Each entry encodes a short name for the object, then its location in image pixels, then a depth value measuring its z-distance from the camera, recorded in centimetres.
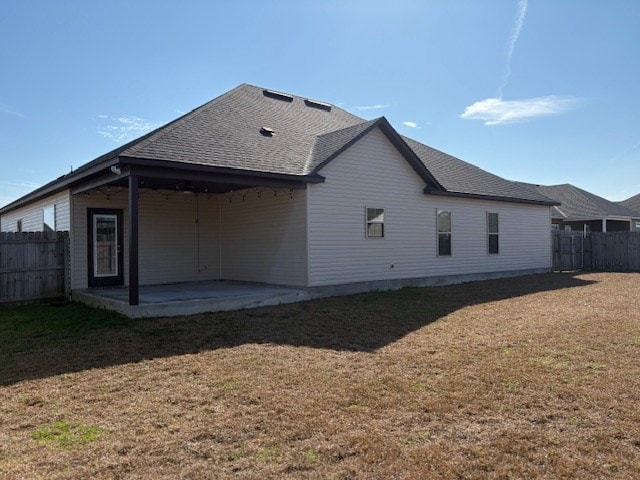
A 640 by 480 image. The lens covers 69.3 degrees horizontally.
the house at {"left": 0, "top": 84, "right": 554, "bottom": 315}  1080
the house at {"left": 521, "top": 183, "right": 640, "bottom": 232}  2731
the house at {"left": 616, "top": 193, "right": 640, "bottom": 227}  3357
